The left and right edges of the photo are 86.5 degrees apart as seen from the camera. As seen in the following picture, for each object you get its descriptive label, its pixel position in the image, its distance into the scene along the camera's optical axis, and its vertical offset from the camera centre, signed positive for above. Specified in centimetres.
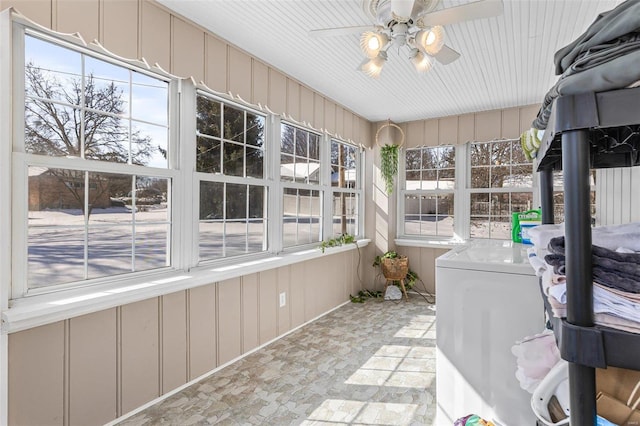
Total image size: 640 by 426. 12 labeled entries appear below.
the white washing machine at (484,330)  147 -53
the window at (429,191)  488 +32
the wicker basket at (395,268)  454 -73
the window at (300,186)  354 +30
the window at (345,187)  445 +36
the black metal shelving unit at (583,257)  57 -8
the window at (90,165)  178 +28
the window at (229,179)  265 +28
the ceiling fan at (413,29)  172 +101
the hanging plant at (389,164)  478 +70
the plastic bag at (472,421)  109 -68
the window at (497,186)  445 +37
